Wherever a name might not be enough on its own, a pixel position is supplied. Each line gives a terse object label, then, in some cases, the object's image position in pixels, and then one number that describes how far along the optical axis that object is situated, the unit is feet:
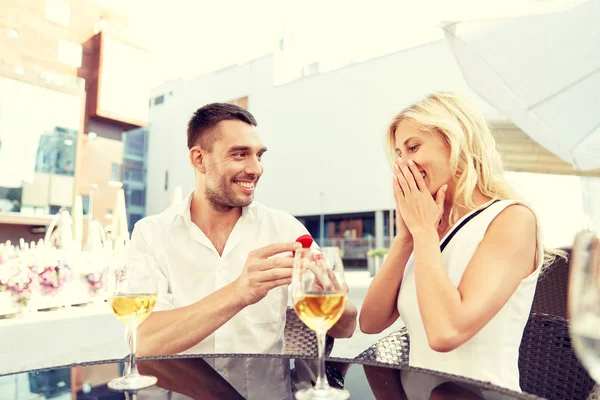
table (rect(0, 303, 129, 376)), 13.20
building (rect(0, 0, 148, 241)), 45.47
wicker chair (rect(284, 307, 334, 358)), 6.10
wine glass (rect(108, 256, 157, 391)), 3.42
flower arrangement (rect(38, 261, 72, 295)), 20.70
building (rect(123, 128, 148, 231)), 113.09
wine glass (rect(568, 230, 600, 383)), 1.67
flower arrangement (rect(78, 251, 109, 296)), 23.49
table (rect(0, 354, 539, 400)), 2.91
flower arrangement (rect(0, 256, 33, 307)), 18.98
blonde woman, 4.06
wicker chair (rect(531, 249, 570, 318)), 7.86
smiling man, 4.87
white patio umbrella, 9.77
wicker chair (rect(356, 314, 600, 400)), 4.19
